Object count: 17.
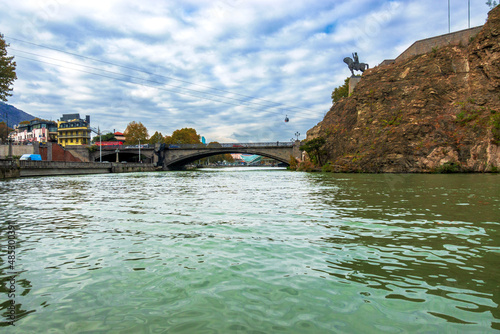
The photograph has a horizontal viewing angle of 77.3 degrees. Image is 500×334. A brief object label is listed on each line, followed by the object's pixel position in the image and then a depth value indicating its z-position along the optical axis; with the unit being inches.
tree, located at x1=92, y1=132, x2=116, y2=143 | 5201.8
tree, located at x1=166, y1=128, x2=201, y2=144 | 4702.3
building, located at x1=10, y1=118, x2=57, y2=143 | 5147.6
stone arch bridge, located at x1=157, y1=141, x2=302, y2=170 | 3266.5
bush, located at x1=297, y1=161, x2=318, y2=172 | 2492.9
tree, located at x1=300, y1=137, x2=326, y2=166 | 2415.1
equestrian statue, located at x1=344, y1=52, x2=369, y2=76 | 2938.0
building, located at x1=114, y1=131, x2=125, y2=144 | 5801.7
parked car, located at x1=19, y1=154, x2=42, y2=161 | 2126.1
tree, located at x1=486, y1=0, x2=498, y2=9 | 2043.6
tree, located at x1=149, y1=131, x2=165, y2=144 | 4746.1
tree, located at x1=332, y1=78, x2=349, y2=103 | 3565.5
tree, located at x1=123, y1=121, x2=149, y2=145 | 4564.5
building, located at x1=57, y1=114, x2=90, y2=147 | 4862.2
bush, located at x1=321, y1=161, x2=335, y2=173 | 2244.1
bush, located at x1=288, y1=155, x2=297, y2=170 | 3064.2
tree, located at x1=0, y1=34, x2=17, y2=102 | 1456.7
